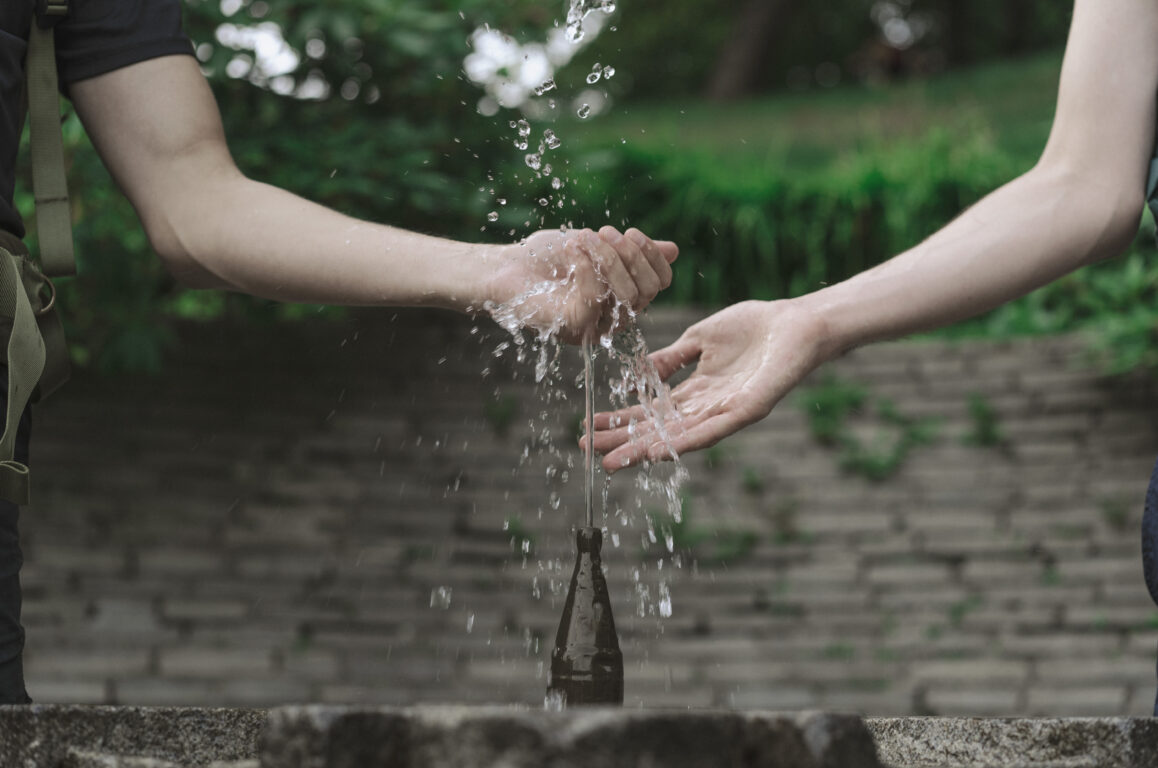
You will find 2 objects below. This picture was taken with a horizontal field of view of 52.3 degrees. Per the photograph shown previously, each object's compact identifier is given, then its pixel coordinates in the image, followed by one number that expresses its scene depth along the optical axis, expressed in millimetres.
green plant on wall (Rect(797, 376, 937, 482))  5383
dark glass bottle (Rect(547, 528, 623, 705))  1312
